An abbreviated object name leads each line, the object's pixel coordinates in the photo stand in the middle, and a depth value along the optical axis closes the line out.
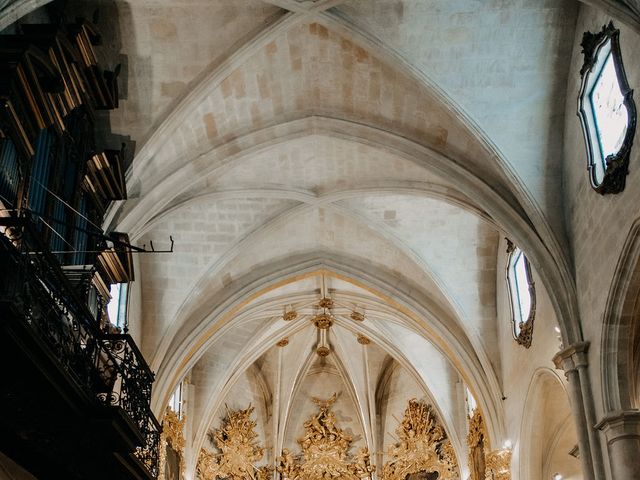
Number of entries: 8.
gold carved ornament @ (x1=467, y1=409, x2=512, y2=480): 20.02
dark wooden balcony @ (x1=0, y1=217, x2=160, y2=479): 8.41
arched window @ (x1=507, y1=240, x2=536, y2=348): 18.22
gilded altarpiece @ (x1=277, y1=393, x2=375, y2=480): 27.97
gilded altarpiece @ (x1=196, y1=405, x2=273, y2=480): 27.10
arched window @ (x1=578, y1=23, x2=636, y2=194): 12.97
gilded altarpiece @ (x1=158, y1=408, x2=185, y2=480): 22.45
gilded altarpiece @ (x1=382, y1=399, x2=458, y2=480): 27.02
